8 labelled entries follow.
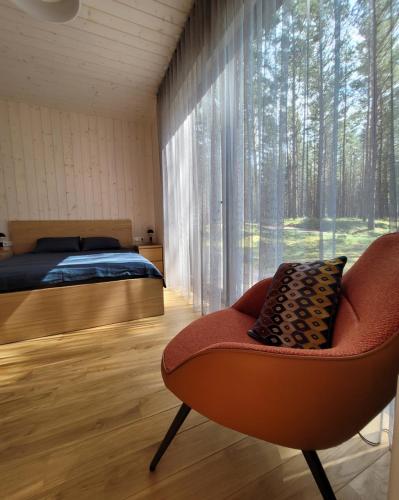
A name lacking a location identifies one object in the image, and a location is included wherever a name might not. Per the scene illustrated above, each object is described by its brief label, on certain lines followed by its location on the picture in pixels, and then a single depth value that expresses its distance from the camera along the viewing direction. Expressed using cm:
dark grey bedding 202
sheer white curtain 94
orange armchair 57
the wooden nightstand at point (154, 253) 375
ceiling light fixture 130
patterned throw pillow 88
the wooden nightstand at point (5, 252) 339
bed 200
